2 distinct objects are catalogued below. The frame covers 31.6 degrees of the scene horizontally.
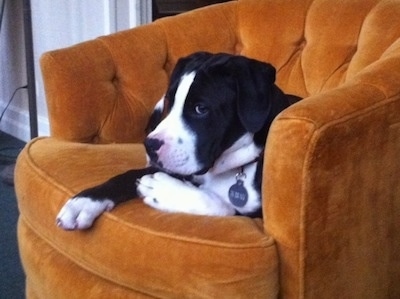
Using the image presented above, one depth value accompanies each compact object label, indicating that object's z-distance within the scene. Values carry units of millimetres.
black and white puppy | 1387
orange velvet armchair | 1234
